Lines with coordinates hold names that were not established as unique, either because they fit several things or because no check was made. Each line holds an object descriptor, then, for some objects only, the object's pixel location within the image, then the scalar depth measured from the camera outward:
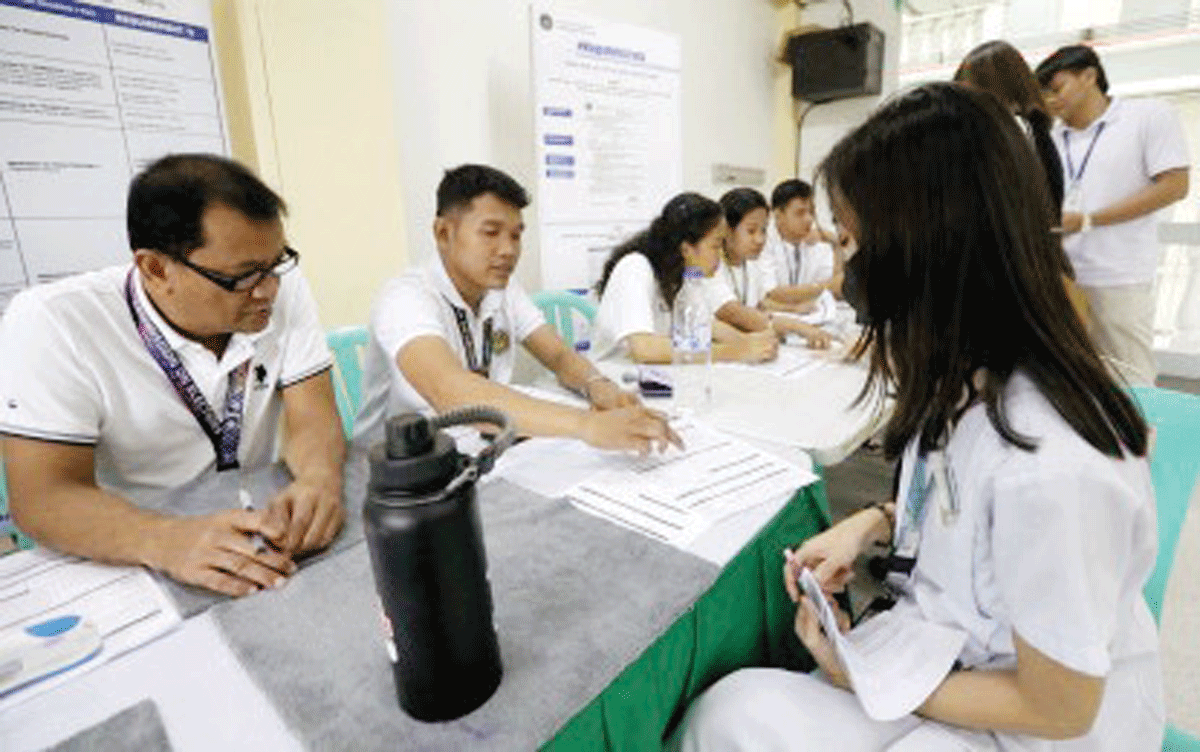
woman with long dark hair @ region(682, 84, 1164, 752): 0.60
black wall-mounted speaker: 3.99
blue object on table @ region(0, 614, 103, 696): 0.61
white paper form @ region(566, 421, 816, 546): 0.89
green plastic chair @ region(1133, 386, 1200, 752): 0.92
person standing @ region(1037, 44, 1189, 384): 2.34
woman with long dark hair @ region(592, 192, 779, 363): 1.98
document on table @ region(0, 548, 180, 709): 0.67
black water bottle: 0.47
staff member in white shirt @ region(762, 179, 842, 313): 3.22
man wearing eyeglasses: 0.81
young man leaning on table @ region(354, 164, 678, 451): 1.21
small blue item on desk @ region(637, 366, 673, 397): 1.57
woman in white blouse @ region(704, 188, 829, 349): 2.27
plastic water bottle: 1.56
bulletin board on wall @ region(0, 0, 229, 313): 1.56
